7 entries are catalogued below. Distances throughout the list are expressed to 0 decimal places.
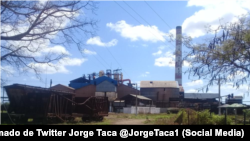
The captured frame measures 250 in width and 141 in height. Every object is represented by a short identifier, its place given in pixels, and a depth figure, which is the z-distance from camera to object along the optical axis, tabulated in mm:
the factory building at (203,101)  47988
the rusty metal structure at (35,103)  20109
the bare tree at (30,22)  18564
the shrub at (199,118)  18812
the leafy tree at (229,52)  15820
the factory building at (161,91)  74562
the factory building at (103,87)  68638
